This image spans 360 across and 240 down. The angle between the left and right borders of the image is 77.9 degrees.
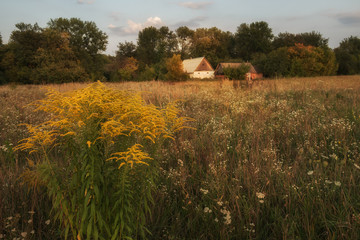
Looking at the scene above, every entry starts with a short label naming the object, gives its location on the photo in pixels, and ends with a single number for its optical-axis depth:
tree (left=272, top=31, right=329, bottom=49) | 63.78
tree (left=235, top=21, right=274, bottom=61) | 68.94
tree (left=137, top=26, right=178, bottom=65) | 61.28
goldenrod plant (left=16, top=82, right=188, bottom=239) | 1.53
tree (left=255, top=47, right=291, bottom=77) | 42.41
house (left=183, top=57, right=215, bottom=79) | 58.75
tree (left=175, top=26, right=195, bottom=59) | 80.38
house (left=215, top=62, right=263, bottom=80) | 51.79
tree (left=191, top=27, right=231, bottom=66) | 71.54
